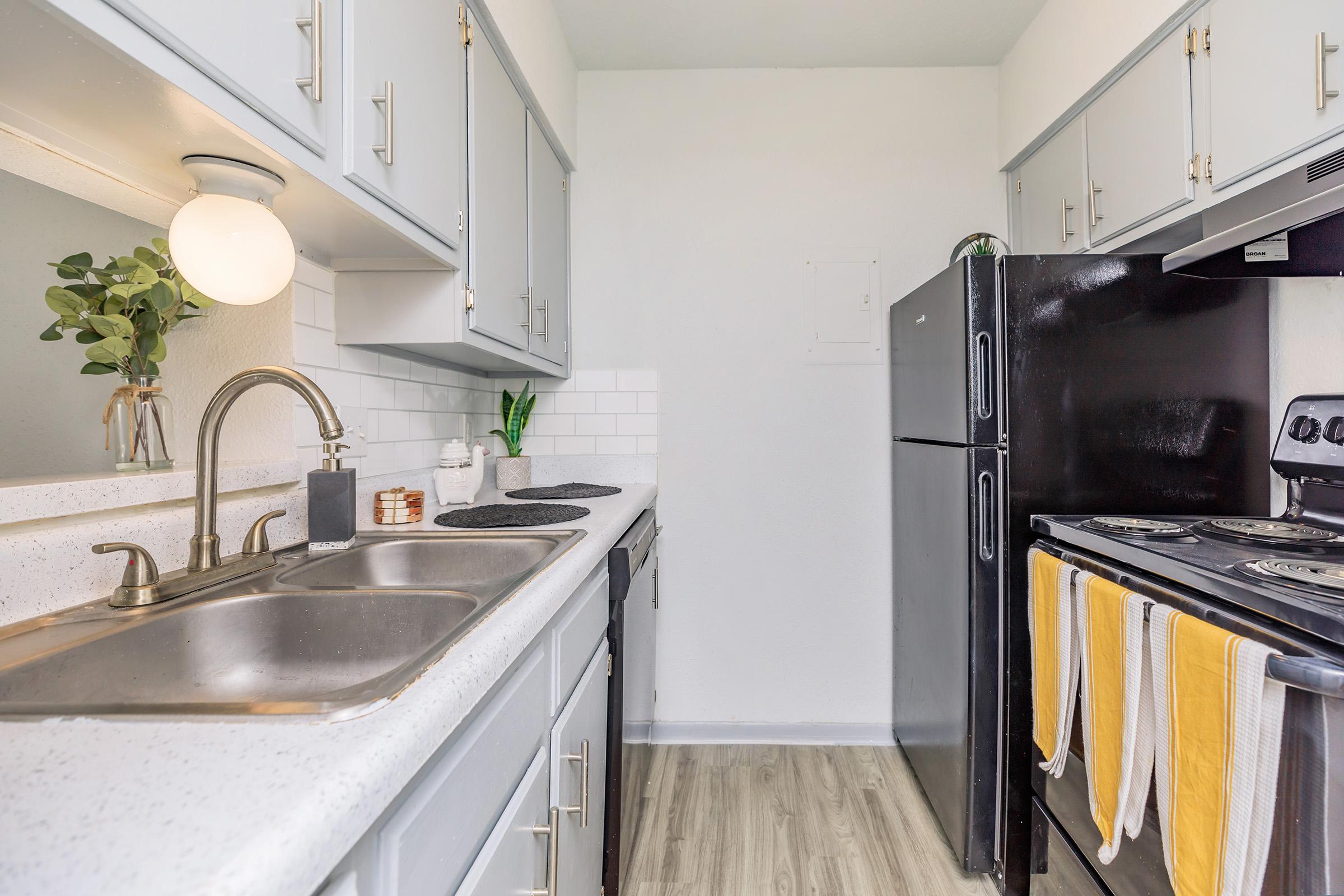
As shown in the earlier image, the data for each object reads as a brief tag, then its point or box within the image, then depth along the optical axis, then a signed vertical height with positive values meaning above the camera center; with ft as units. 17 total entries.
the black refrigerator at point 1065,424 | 5.10 +0.20
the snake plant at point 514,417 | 7.97 +0.43
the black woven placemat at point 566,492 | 6.74 -0.44
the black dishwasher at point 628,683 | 4.83 -2.00
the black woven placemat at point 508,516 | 4.86 -0.52
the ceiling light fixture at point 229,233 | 3.01 +1.06
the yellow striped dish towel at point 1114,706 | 3.51 -1.48
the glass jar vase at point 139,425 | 3.32 +0.15
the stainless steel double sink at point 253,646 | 1.83 -0.73
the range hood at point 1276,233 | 3.80 +1.38
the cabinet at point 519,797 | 1.72 -1.28
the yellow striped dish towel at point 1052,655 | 4.27 -1.43
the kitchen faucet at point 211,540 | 2.73 -0.43
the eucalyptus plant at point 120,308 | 3.12 +0.74
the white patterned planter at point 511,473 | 7.66 -0.25
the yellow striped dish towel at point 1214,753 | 2.72 -1.38
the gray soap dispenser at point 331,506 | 3.78 -0.32
